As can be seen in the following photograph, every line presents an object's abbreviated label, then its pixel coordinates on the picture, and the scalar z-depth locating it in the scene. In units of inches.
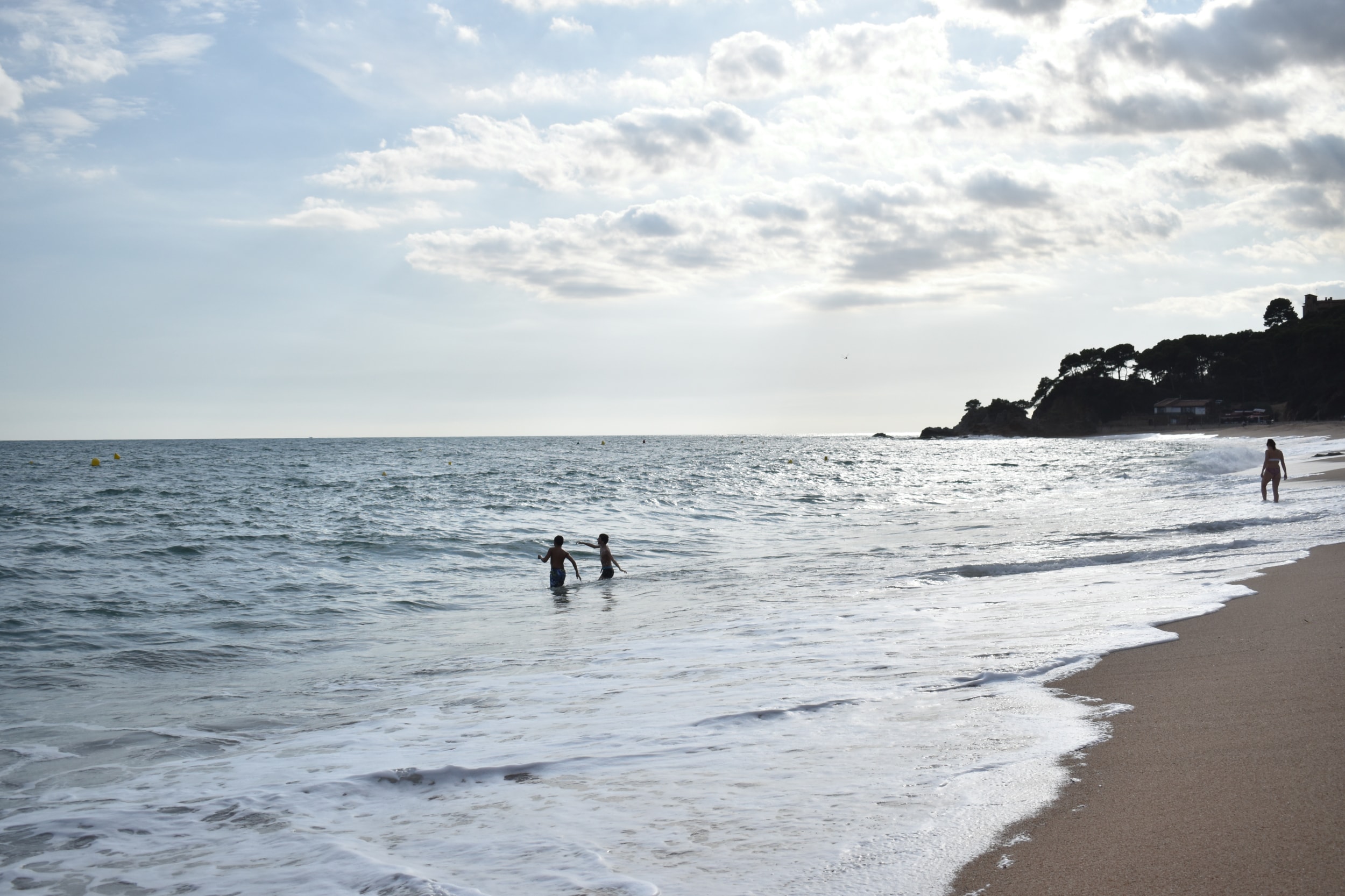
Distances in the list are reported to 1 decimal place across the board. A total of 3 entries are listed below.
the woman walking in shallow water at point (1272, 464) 790.5
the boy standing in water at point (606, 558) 674.8
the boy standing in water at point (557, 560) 631.4
